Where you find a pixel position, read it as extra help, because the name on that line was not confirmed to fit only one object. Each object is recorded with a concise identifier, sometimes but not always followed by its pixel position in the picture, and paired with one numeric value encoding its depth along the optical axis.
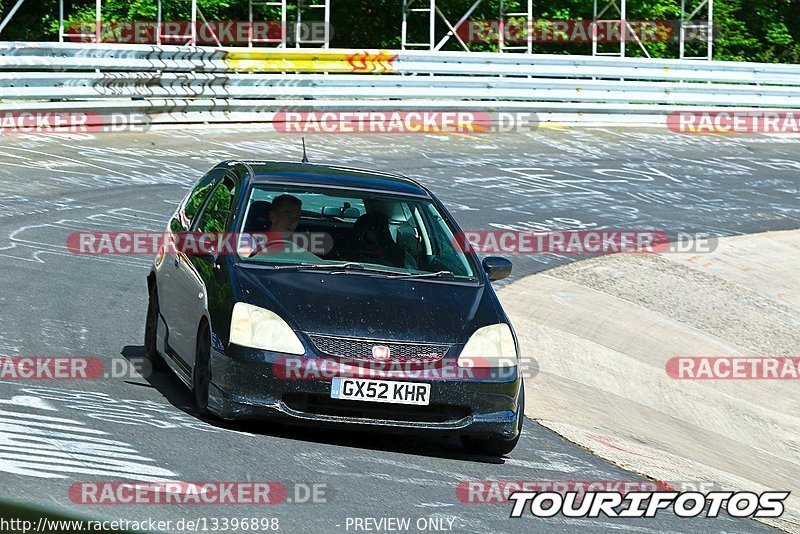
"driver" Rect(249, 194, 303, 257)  16.25
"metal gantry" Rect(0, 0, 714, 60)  63.09
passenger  16.46
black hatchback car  14.34
